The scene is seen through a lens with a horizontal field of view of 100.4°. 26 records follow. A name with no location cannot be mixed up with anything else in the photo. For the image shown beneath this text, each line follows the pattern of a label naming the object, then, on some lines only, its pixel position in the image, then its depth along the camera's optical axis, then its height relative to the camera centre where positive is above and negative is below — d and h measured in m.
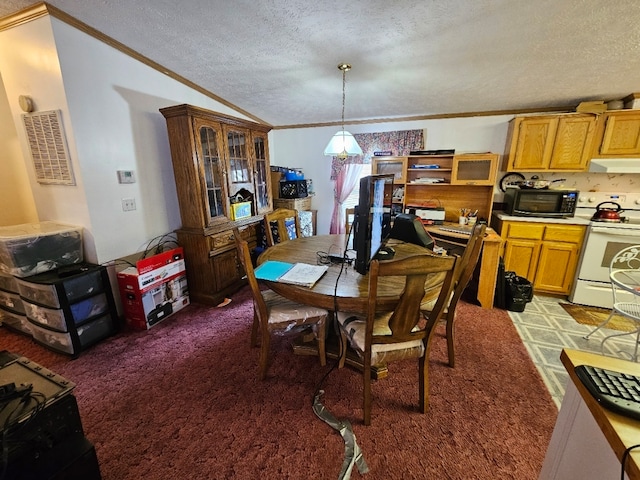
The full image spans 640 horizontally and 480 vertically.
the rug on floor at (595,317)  2.43 -1.34
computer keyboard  0.58 -0.49
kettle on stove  2.72 -0.43
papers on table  1.54 -0.60
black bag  2.59 -1.16
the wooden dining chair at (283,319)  1.66 -0.90
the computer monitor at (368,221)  1.42 -0.27
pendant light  2.50 +0.25
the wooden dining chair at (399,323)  1.16 -0.82
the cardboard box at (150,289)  2.24 -1.00
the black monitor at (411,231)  2.28 -0.50
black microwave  2.78 -0.31
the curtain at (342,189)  4.02 -0.25
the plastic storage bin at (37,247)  1.83 -0.53
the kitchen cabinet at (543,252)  2.75 -0.82
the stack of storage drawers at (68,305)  1.87 -0.96
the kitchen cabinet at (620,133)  2.58 +0.37
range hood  2.60 +0.07
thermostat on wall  2.30 -0.03
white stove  2.54 -0.68
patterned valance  3.51 +0.39
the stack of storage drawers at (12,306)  2.10 -1.06
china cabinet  2.43 -0.17
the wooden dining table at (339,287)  1.39 -0.62
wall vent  2.00 +0.19
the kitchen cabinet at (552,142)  2.72 +0.31
